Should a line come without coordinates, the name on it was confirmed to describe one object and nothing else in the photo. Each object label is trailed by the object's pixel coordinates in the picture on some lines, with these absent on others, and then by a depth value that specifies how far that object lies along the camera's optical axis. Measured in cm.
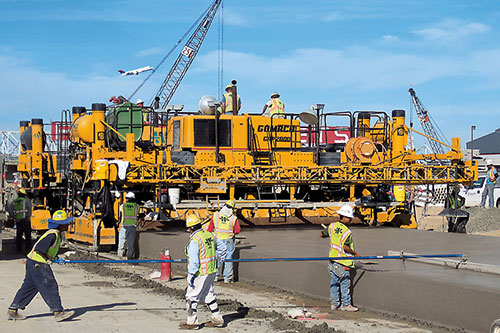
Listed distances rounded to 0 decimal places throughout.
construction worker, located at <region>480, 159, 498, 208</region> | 3347
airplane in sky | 7841
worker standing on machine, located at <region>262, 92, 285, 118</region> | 2469
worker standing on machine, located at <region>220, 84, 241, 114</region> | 2428
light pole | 2195
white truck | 3969
